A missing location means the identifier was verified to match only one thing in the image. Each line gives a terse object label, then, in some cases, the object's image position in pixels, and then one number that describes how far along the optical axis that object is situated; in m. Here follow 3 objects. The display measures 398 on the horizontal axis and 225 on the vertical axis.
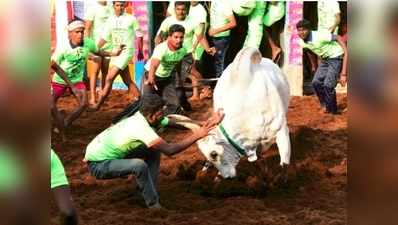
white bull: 6.94
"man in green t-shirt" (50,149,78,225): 5.57
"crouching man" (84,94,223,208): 6.62
